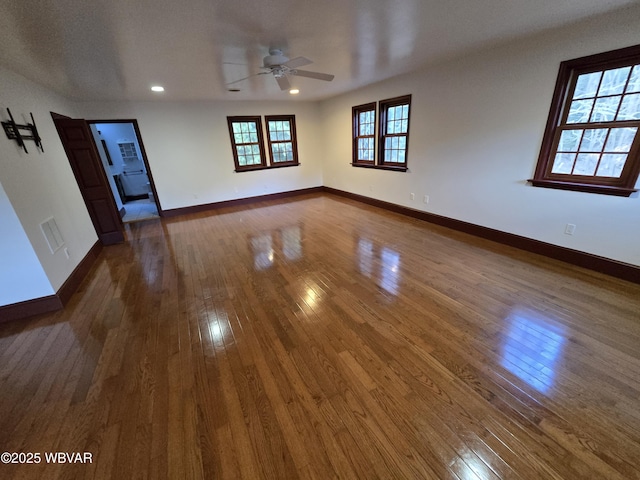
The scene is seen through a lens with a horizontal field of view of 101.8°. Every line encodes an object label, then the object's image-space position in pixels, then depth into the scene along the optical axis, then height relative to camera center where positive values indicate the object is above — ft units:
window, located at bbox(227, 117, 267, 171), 20.27 +0.34
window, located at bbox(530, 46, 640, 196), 7.97 +0.14
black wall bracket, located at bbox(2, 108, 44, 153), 8.19 +0.82
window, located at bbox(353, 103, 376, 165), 17.72 +0.54
